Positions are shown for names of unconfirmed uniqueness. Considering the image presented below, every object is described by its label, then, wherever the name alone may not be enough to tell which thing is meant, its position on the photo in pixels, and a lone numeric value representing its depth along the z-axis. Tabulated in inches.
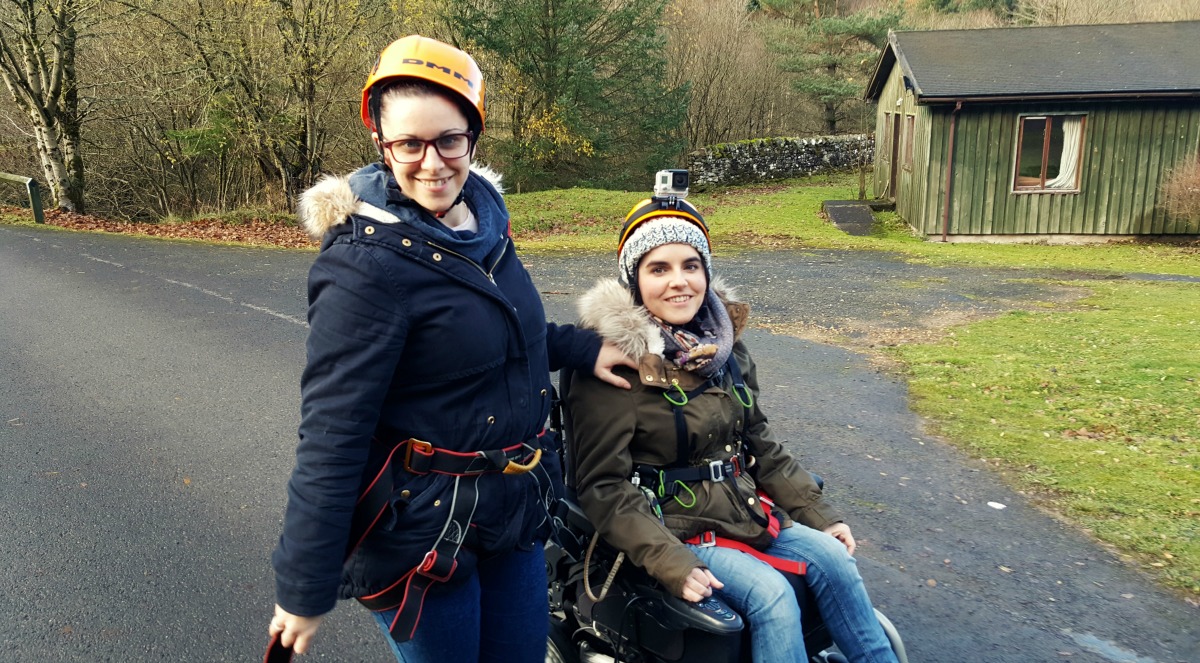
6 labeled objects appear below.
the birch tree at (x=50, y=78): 724.0
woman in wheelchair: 104.5
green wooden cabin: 699.4
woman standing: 76.1
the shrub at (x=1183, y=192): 676.7
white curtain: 709.3
